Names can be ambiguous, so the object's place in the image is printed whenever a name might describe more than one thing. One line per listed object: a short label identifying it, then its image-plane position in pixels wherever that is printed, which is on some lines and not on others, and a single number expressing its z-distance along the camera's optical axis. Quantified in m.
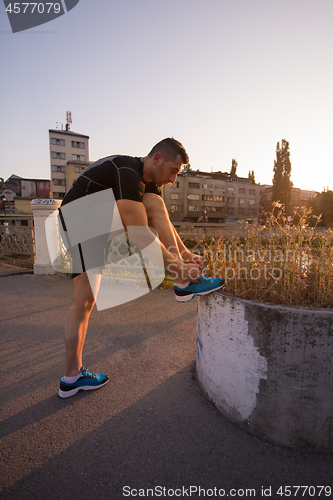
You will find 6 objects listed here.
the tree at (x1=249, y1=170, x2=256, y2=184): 77.14
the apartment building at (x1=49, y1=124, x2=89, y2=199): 55.88
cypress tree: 49.03
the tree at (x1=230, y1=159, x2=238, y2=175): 73.31
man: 1.91
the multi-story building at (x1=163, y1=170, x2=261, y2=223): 61.19
